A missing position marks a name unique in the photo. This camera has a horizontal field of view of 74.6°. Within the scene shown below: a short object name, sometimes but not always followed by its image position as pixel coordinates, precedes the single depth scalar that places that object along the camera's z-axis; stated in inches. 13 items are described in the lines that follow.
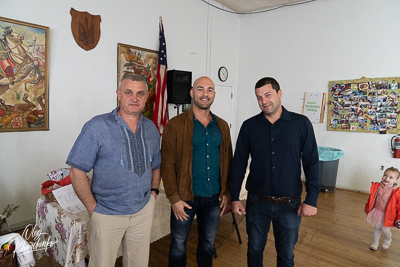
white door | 252.9
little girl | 108.2
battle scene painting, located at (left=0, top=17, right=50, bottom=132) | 120.0
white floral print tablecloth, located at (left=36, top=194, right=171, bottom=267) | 71.2
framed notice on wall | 219.6
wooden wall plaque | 142.4
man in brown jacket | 72.9
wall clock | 251.3
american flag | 184.2
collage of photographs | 189.5
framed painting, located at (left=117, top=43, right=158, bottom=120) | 168.2
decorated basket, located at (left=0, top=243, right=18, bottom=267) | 57.4
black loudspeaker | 187.9
